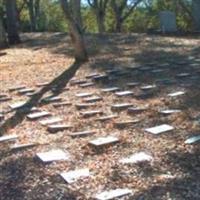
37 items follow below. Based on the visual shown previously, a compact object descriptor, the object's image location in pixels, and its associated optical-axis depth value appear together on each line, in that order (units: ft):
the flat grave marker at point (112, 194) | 13.57
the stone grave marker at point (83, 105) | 23.07
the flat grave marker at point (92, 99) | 24.17
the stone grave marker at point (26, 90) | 27.94
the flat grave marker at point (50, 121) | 21.01
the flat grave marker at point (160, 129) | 18.12
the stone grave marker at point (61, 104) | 23.91
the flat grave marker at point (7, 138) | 19.29
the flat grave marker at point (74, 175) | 14.88
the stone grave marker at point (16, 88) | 28.90
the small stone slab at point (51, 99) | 25.05
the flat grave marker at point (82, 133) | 18.84
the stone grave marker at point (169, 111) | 20.34
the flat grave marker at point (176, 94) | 23.08
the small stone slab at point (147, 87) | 25.47
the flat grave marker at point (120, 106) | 22.09
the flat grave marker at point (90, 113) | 21.54
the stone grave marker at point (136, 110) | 21.16
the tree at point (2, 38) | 47.62
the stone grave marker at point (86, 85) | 27.83
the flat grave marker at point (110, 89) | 25.98
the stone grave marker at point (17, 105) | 24.50
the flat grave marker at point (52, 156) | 16.60
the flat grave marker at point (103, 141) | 17.43
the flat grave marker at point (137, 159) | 15.76
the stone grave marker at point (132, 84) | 26.62
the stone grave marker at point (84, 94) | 25.54
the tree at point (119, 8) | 108.47
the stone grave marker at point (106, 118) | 20.61
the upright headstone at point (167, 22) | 54.39
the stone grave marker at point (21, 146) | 18.18
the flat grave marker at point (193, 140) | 16.81
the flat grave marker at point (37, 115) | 22.07
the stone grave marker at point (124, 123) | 19.44
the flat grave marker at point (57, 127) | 19.76
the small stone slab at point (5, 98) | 26.63
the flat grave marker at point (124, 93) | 24.58
